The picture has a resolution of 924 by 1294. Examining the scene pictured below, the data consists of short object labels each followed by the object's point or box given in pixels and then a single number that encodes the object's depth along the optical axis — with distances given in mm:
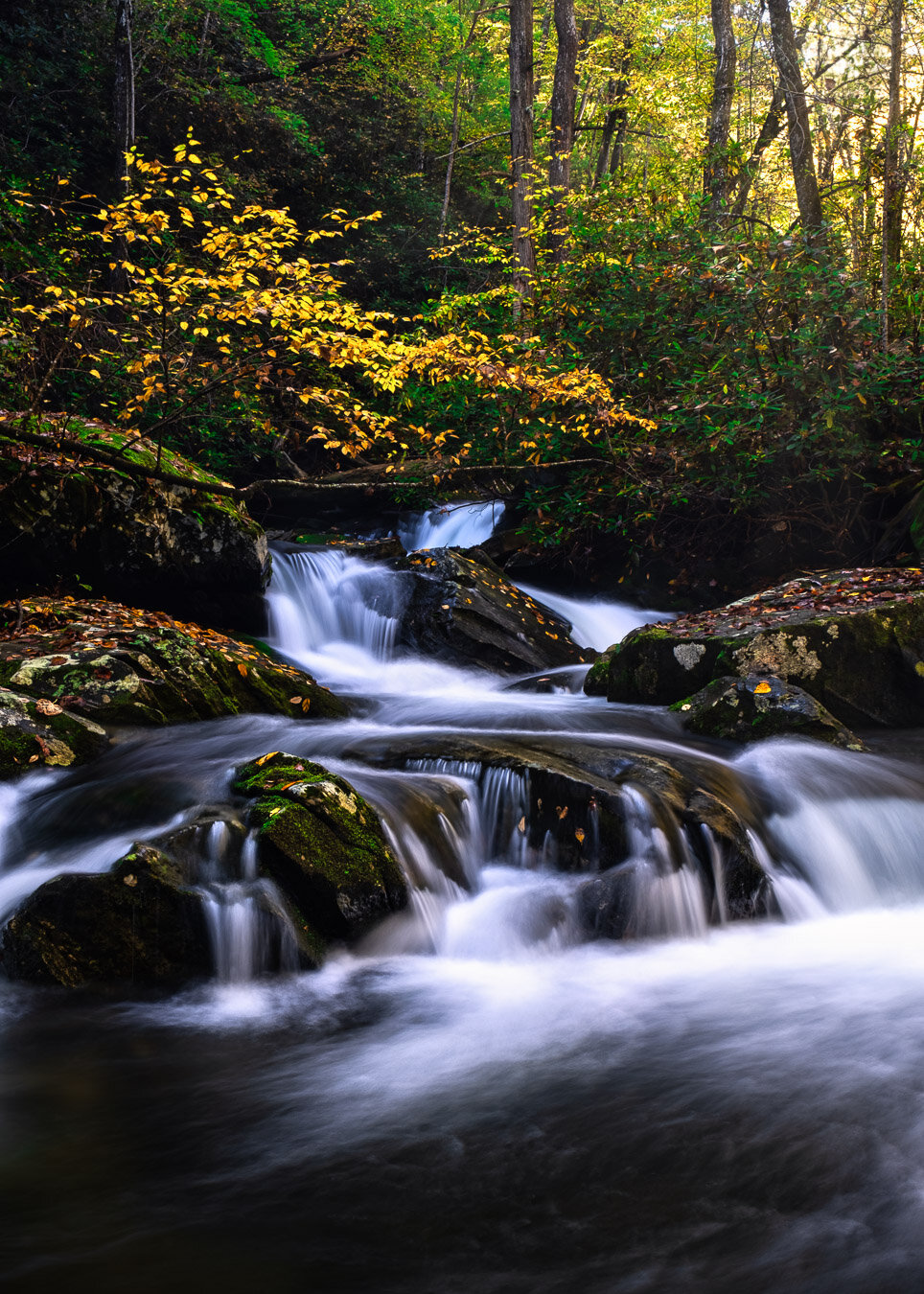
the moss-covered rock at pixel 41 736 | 5676
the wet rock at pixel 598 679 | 8852
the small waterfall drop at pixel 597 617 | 11469
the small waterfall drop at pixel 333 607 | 10500
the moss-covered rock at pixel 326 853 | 4477
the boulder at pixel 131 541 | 8102
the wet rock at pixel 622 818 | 5188
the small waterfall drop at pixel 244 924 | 4273
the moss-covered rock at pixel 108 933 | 4094
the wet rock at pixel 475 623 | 10008
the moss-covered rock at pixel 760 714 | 6863
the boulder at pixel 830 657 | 7695
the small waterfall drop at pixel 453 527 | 14023
